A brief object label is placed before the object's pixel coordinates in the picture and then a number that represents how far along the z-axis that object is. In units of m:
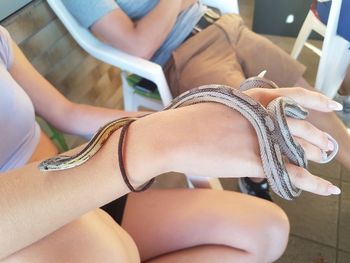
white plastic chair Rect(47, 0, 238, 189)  1.10
